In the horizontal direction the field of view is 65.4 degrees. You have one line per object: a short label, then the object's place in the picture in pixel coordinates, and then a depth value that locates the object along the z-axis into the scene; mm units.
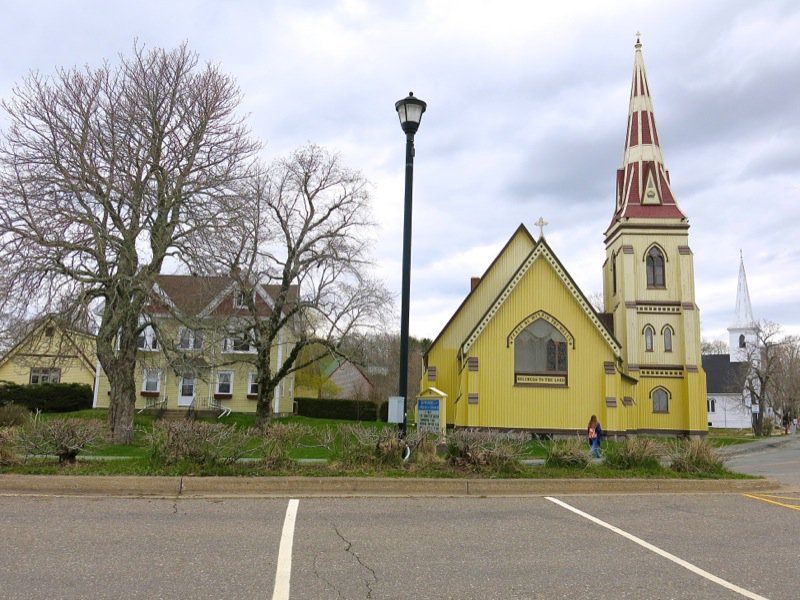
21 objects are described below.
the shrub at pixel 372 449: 11602
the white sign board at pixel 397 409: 11688
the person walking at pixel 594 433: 18809
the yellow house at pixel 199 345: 21094
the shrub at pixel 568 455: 12398
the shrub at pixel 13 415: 20981
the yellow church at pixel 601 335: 28375
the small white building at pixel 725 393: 74500
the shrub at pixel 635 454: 12539
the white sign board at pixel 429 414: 16375
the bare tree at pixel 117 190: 17719
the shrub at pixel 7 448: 10641
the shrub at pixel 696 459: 12516
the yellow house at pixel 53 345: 19422
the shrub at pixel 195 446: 10922
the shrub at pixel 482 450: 11570
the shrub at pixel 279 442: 11117
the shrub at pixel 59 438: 10766
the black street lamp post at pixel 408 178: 11844
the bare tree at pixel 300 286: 27734
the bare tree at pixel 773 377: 49125
